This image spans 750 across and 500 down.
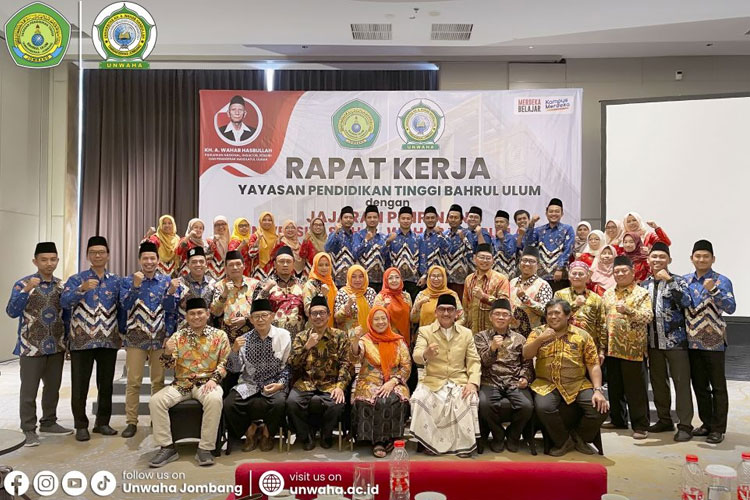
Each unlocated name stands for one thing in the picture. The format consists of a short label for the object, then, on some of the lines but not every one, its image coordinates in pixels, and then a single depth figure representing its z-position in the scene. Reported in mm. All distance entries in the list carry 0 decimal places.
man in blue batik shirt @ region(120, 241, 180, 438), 4270
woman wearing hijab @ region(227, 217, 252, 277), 5582
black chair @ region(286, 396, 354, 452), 3949
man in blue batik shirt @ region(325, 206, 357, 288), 5559
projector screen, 6395
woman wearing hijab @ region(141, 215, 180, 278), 5488
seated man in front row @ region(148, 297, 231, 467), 3725
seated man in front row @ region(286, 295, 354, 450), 3939
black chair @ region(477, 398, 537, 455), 3928
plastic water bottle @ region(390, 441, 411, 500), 2004
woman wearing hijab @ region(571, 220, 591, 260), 5738
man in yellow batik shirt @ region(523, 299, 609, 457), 3877
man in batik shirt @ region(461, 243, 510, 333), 4703
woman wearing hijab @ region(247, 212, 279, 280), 5566
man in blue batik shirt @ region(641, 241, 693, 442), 4227
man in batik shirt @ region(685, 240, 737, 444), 4148
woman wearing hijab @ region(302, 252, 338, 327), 4695
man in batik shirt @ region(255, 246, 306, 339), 4449
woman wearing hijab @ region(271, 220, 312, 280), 5555
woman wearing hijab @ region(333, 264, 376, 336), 4602
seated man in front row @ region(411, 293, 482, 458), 3852
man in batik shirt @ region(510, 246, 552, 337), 4512
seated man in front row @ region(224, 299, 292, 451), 3908
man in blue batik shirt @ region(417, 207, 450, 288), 5559
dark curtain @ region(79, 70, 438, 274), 7660
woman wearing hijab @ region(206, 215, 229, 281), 5398
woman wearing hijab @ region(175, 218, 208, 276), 5434
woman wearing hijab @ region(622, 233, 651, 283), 5055
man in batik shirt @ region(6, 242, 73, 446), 4180
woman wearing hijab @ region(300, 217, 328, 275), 5641
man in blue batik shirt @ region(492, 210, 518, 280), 5754
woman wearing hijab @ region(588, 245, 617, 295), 5098
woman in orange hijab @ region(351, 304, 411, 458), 3887
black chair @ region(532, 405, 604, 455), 3916
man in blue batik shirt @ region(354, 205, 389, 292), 5520
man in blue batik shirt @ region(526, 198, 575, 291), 5391
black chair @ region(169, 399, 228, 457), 3826
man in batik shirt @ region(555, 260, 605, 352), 4453
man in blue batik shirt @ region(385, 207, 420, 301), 5480
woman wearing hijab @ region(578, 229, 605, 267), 5336
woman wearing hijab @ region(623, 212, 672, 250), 5199
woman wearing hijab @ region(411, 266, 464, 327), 4605
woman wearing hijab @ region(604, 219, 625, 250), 5410
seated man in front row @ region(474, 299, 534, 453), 3934
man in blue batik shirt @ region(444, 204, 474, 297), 5559
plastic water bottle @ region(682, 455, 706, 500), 1895
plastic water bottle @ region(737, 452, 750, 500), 1941
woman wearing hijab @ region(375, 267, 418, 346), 4715
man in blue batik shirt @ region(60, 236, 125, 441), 4207
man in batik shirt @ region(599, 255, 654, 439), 4277
